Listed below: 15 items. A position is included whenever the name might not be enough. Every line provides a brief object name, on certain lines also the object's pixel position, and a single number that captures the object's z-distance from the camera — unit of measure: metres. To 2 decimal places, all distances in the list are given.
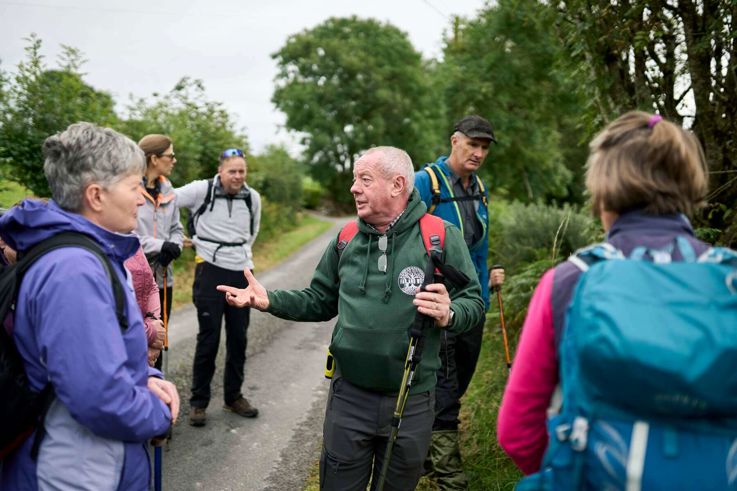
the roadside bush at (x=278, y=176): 23.07
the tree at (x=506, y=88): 17.53
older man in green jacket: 2.93
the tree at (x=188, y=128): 14.59
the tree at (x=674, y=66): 3.95
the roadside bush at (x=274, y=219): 20.10
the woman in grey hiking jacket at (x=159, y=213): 5.05
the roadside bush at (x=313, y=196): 42.06
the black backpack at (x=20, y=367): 1.96
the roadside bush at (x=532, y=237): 8.38
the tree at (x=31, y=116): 10.12
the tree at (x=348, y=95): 43.53
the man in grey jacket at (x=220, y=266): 5.49
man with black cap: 4.30
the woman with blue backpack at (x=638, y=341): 1.51
